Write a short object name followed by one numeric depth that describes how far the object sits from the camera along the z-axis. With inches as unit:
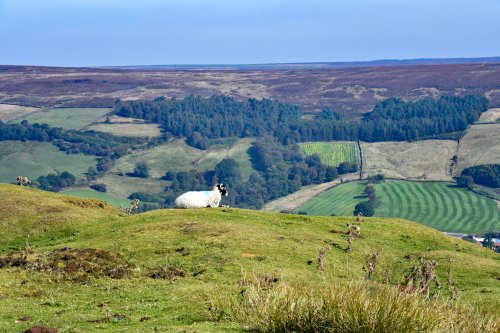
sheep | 1740.9
